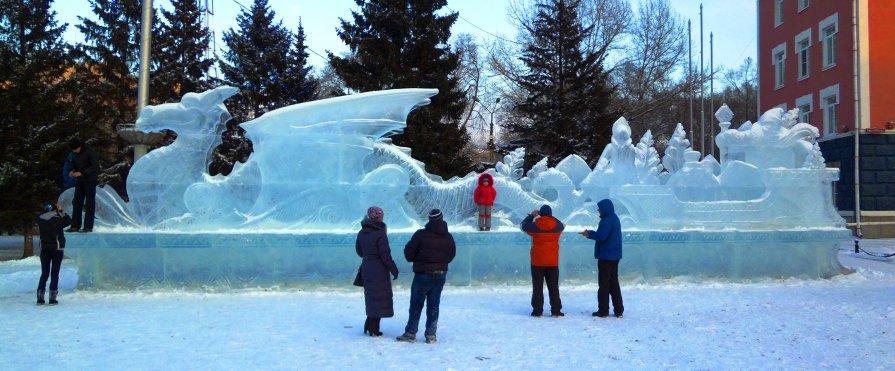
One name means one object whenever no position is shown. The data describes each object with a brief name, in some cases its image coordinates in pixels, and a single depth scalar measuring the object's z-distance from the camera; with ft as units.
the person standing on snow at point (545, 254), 25.27
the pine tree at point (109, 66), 64.44
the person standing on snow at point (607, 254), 25.55
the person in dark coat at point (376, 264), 20.95
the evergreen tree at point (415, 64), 68.74
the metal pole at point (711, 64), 91.04
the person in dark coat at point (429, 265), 20.63
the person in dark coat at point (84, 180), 30.73
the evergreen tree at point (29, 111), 56.80
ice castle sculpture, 33.17
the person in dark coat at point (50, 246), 28.12
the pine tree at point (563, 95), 78.79
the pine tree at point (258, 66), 80.18
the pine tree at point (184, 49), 72.49
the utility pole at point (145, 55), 40.19
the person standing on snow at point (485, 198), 34.78
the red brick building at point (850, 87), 62.34
